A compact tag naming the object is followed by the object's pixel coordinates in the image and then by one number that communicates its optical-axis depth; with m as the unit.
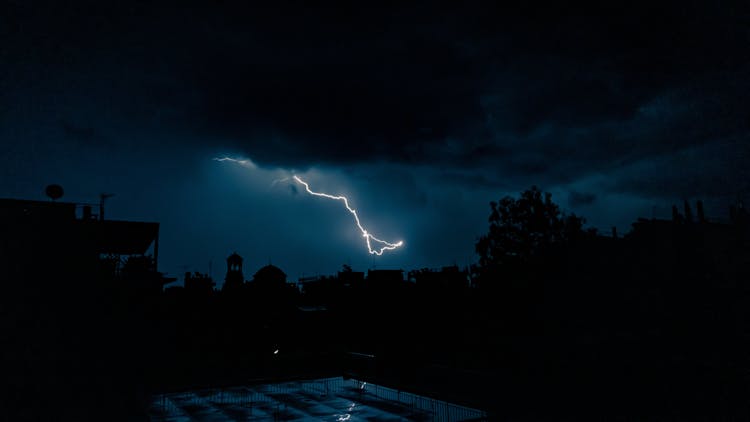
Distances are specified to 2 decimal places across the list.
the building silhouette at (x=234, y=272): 40.62
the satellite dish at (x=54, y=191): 18.03
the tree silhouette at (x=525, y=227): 47.69
